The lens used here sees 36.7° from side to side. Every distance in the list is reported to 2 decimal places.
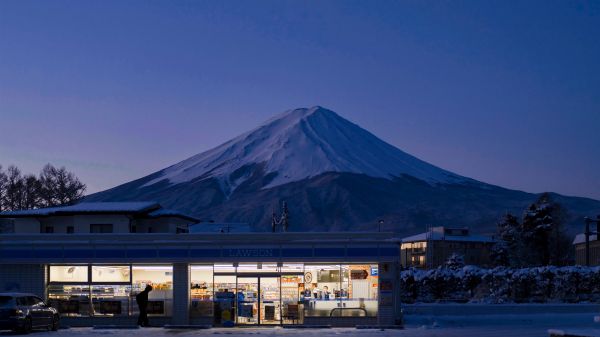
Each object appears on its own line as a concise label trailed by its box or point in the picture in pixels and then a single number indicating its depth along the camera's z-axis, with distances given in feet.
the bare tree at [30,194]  328.95
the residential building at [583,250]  337.68
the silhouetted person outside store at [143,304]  114.83
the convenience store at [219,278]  116.67
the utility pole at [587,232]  189.20
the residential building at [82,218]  148.29
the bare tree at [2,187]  324.39
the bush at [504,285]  191.01
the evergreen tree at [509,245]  323.78
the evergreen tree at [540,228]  303.68
